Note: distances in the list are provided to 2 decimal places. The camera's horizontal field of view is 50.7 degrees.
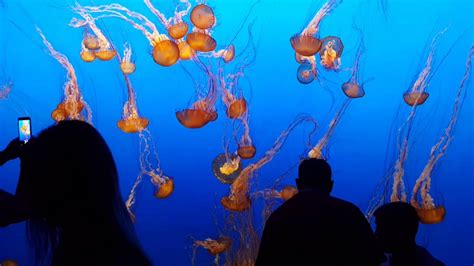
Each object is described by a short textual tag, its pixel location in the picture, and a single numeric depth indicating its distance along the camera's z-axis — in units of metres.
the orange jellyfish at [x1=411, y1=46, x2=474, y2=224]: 5.10
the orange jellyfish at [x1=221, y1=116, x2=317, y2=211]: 5.23
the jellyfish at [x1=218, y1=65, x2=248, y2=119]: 5.14
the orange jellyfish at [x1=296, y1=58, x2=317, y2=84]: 5.34
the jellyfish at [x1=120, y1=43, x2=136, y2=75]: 5.40
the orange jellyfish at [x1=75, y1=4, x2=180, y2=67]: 5.05
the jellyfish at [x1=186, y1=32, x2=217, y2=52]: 4.99
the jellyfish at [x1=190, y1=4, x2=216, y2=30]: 4.95
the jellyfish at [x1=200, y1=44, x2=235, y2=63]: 5.32
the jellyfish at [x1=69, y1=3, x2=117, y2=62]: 5.22
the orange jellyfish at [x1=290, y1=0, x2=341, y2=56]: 4.94
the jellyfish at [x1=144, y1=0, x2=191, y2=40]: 5.00
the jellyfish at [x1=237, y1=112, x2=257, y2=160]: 5.16
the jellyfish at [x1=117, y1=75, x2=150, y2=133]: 5.35
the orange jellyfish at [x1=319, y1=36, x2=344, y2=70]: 5.22
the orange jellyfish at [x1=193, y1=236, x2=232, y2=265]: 5.41
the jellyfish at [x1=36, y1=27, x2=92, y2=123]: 5.29
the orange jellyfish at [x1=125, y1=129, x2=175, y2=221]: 5.45
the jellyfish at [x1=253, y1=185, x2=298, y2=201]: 5.21
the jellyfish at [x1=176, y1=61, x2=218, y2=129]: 5.07
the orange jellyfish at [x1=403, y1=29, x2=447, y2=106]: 5.07
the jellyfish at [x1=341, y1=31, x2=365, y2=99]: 5.20
